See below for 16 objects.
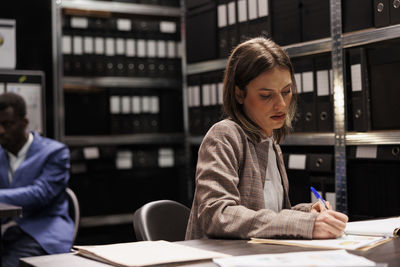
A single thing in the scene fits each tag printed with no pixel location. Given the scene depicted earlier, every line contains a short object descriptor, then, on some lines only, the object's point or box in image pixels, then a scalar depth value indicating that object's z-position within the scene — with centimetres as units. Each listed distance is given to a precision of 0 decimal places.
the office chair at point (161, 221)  175
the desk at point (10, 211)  237
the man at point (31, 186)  294
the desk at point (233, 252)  118
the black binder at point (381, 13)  269
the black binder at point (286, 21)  322
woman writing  141
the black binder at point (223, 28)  374
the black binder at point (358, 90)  284
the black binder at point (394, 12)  264
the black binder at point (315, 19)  304
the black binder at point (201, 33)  389
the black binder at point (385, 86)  270
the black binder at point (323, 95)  307
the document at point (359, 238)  130
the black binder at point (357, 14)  279
